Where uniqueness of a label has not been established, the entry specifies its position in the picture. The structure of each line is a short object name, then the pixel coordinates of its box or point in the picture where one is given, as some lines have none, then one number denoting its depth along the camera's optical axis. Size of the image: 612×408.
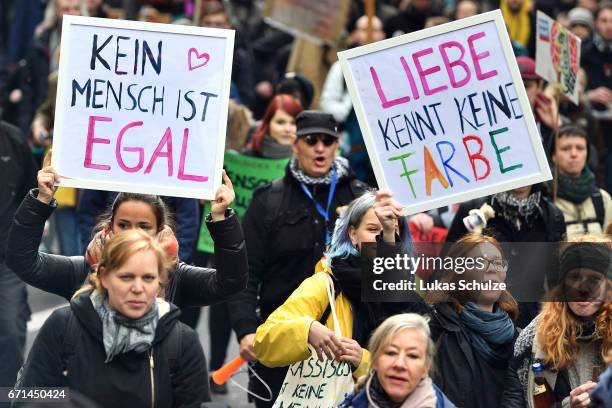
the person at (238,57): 18.17
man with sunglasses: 11.25
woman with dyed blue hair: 9.05
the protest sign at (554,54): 13.34
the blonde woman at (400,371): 8.01
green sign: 13.96
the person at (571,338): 9.02
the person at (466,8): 20.08
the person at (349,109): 16.88
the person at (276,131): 14.10
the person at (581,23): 19.98
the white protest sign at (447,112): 10.21
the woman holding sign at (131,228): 9.33
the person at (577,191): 12.83
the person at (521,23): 20.57
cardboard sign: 19.25
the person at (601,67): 19.00
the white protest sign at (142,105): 9.82
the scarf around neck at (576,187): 12.92
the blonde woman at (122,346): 8.11
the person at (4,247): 12.21
